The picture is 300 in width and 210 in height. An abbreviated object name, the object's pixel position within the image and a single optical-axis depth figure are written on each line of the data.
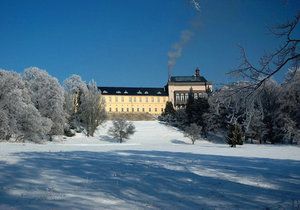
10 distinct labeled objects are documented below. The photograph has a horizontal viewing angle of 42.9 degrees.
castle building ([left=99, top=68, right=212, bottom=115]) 130.88
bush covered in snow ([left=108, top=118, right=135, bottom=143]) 66.25
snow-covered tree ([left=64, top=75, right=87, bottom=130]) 73.42
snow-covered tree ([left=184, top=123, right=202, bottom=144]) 61.94
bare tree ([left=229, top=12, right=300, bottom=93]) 8.96
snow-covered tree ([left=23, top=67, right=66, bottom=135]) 54.19
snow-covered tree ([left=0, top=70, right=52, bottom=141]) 43.28
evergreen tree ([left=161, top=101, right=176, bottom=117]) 96.31
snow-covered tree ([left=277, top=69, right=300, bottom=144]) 48.95
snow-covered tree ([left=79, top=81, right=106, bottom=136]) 71.88
